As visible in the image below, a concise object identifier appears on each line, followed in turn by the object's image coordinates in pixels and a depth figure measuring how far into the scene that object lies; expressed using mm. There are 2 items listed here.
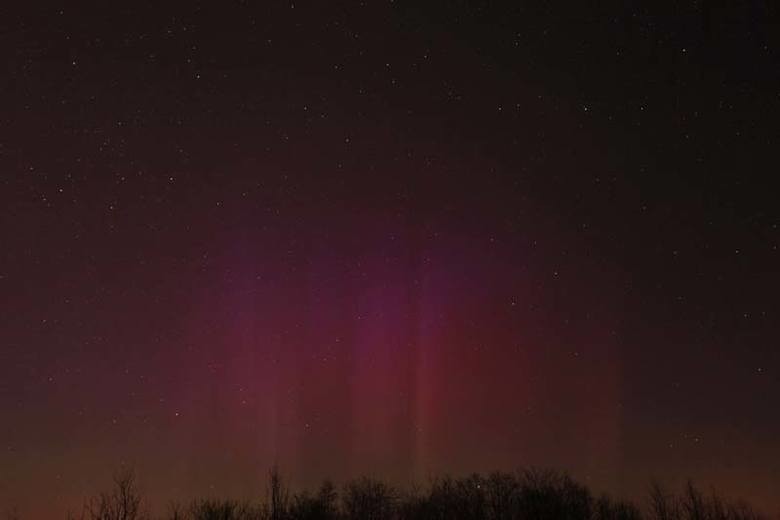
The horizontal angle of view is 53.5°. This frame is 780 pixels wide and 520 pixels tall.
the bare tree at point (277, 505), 52938
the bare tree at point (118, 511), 38656
